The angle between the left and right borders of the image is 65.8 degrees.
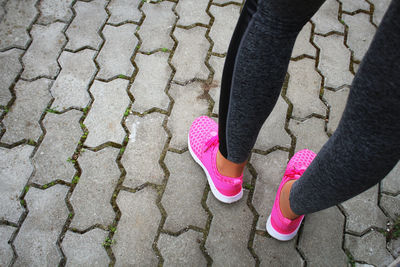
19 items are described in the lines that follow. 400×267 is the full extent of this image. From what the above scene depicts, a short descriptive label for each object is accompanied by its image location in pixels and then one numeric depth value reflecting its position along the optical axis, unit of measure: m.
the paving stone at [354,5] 2.47
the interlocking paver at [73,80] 2.02
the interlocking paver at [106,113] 1.90
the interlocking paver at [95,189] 1.66
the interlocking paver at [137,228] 1.56
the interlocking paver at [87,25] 2.26
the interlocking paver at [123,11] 2.38
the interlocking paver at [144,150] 1.78
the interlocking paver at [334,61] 2.14
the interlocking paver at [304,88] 2.02
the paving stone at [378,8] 2.43
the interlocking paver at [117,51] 2.14
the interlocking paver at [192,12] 2.38
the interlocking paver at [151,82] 2.02
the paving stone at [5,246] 1.56
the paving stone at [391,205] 1.69
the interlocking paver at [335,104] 1.98
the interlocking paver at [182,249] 1.56
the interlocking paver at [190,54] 2.14
